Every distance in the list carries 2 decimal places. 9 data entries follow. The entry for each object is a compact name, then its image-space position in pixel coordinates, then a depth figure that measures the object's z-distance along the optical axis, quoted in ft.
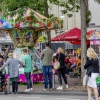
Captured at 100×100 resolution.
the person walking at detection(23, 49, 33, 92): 49.91
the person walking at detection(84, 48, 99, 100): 38.68
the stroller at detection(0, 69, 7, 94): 49.06
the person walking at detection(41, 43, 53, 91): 51.08
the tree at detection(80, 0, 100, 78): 54.72
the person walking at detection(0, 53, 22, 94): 48.52
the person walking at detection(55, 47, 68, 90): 50.98
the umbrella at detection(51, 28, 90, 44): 72.20
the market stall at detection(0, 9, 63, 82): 55.16
